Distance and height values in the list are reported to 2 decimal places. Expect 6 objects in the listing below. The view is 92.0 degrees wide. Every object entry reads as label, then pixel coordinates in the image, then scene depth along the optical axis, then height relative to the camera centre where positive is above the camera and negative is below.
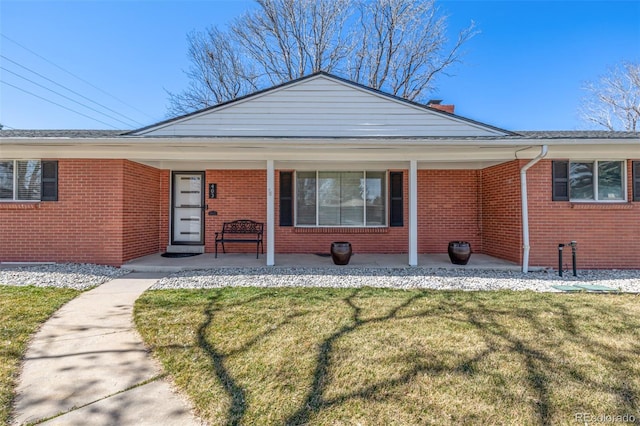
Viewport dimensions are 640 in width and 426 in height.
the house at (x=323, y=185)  6.71 +0.78
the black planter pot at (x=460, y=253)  7.12 -0.88
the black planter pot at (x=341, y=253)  7.09 -0.88
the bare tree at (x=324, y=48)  17.53 +9.83
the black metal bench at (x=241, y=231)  8.86 -0.47
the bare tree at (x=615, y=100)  20.08 +7.76
